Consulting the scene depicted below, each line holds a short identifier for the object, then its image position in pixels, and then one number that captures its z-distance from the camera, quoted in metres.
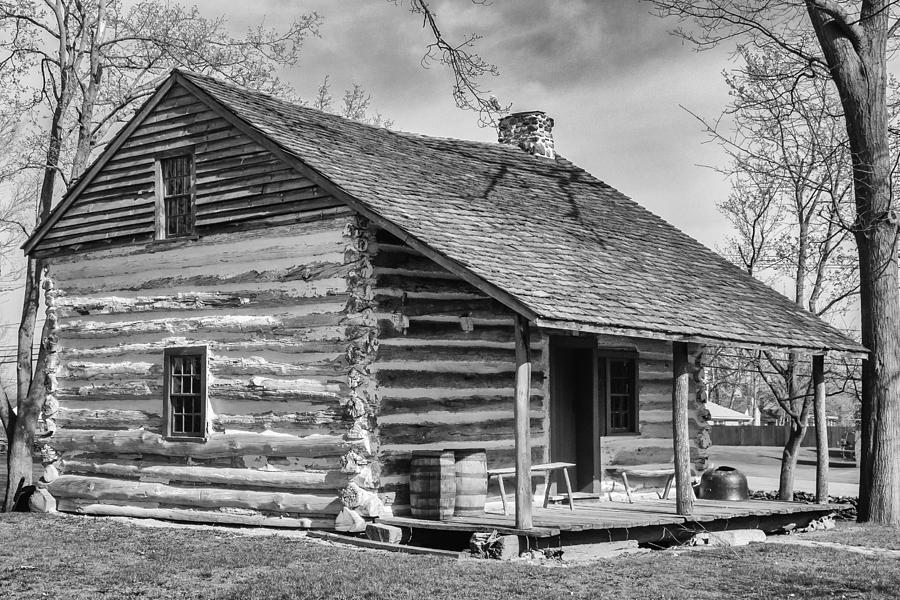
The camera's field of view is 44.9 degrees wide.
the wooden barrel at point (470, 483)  12.91
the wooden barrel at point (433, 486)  12.76
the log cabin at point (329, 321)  13.48
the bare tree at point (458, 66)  9.88
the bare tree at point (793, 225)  21.58
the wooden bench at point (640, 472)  15.60
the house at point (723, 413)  56.59
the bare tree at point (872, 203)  17.02
